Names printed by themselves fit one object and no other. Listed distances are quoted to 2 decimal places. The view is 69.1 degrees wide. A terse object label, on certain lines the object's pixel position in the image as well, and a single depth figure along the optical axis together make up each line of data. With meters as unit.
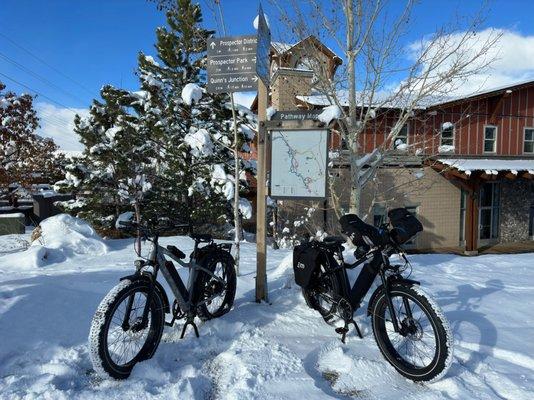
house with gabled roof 13.76
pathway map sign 3.96
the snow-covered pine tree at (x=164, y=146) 10.95
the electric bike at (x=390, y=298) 2.65
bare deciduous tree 6.77
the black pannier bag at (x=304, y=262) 3.53
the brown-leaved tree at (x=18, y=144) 11.25
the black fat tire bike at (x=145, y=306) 2.49
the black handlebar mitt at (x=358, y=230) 3.00
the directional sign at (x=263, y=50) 4.05
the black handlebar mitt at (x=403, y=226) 2.92
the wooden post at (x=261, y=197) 4.06
